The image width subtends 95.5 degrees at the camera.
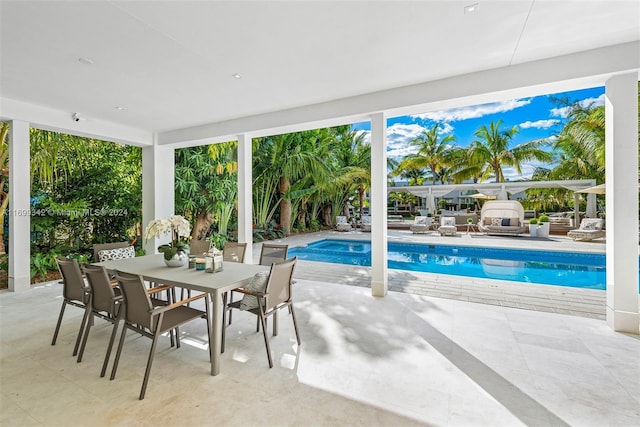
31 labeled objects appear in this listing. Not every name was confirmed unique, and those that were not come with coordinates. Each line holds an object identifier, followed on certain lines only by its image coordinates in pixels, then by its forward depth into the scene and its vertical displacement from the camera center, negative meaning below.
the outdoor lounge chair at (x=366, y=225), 15.65 -0.65
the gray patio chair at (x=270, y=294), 2.74 -0.80
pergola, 13.42 +1.33
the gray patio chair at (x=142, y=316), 2.33 -0.86
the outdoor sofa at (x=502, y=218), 12.87 -0.25
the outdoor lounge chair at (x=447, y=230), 12.77 -0.75
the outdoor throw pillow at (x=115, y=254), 4.16 -0.58
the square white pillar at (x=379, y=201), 4.84 +0.21
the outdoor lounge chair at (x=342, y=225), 14.94 -0.60
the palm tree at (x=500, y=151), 17.23 +3.75
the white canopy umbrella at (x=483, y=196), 15.66 +0.90
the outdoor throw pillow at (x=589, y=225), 11.10 -0.49
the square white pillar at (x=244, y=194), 6.25 +0.44
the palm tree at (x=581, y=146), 11.00 +3.01
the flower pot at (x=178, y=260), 3.53 -0.56
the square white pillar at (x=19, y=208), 5.19 +0.13
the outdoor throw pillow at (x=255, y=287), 2.83 -0.72
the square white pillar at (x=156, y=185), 7.46 +0.75
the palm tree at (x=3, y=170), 5.74 +0.94
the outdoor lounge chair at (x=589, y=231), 10.80 -0.70
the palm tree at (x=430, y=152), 19.36 +4.14
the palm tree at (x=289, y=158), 10.51 +2.05
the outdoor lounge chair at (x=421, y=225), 13.95 -0.58
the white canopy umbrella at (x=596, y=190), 10.21 +0.81
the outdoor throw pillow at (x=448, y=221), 13.71 -0.39
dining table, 2.58 -0.65
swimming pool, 6.63 -1.41
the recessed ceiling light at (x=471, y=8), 2.74 +1.95
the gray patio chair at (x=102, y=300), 2.63 -0.82
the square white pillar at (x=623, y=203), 3.39 +0.11
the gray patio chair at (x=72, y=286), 2.97 -0.75
